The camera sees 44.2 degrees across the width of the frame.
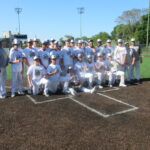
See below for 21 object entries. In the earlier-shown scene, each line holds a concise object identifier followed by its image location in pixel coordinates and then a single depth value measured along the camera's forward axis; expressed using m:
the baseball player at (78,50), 8.55
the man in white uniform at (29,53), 7.39
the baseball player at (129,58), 9.53
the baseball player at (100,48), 9.34
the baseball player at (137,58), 9.78
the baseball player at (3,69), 6.64
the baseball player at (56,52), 7.79
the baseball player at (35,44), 7.65
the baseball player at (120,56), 9.30
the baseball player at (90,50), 8.98
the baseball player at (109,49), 9.64
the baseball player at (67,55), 8.31
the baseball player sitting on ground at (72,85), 7.47
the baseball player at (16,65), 6.92
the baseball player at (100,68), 8.57
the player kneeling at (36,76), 7.23
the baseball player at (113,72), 8.73
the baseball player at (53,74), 7.38
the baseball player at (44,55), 7.56
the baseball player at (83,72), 8.24
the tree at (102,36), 86.01
